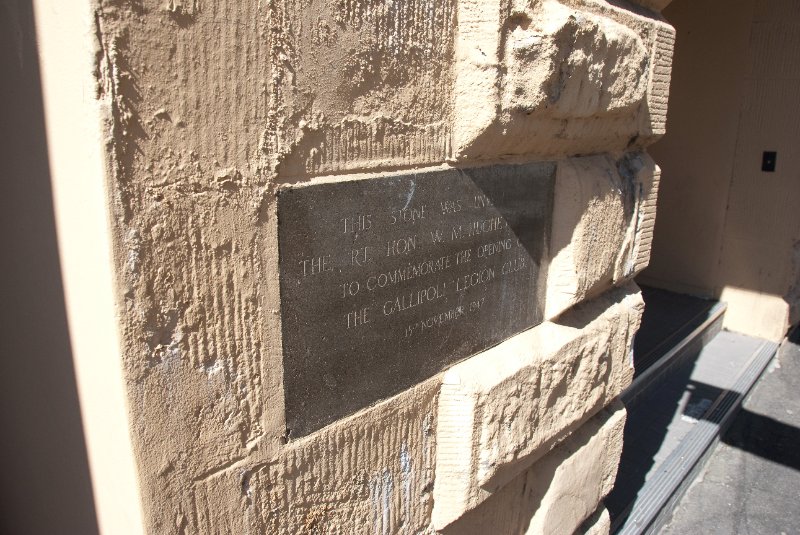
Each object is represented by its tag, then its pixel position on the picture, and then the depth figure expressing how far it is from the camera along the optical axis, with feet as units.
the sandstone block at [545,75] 4.67
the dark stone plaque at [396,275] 3.97
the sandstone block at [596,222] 6.23
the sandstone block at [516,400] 5.37
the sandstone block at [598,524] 8.01
